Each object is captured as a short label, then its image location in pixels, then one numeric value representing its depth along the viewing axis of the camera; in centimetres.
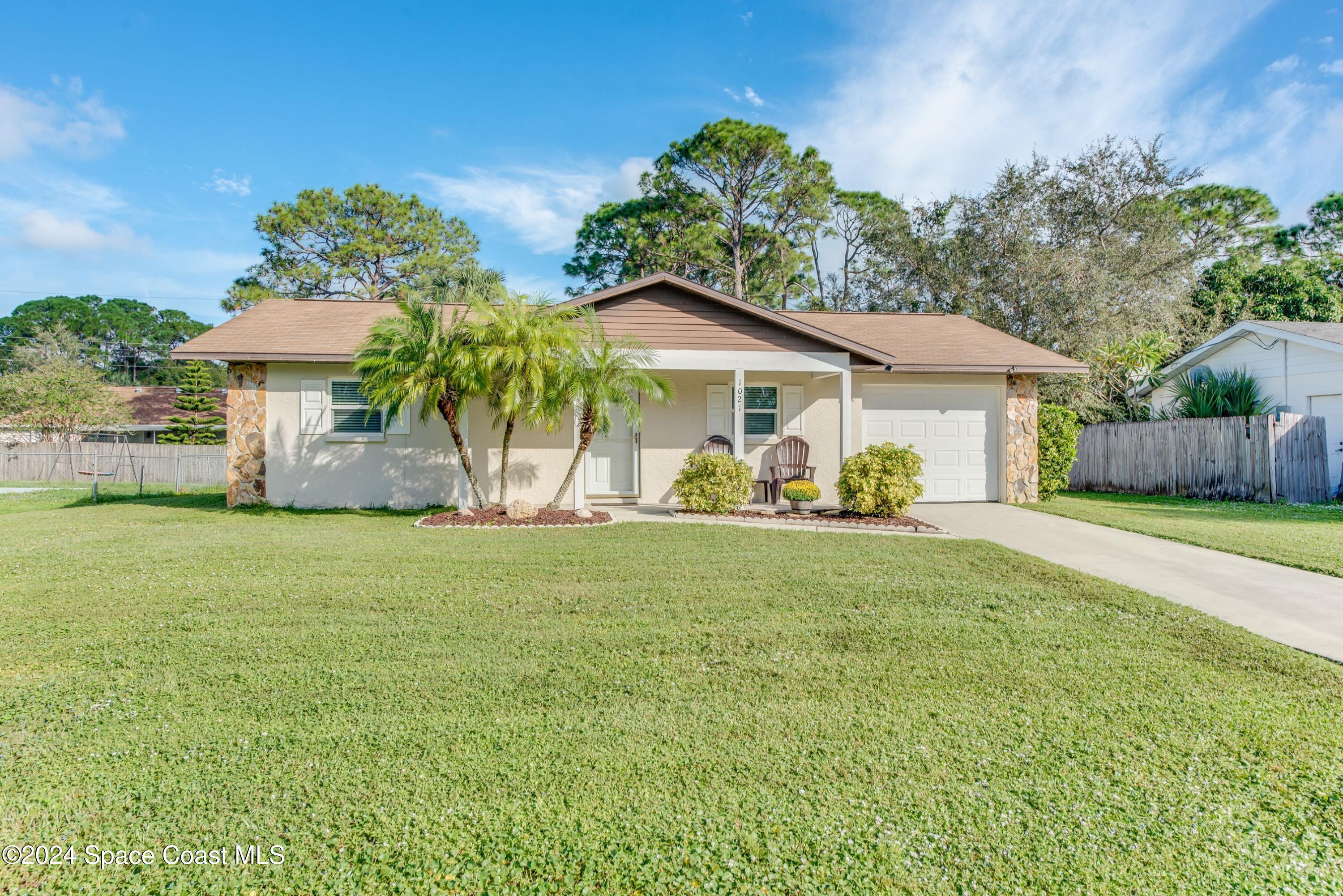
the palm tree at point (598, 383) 931
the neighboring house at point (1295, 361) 1367
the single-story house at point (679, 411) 1087
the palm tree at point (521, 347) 895
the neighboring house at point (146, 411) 2916
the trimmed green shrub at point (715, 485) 997
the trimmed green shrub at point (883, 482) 964
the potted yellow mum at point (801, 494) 1023
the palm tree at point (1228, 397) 1519
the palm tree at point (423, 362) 915
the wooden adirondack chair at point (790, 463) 1140
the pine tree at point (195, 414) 2789
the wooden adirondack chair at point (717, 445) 1162
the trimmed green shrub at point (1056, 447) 1245
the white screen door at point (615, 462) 1179
